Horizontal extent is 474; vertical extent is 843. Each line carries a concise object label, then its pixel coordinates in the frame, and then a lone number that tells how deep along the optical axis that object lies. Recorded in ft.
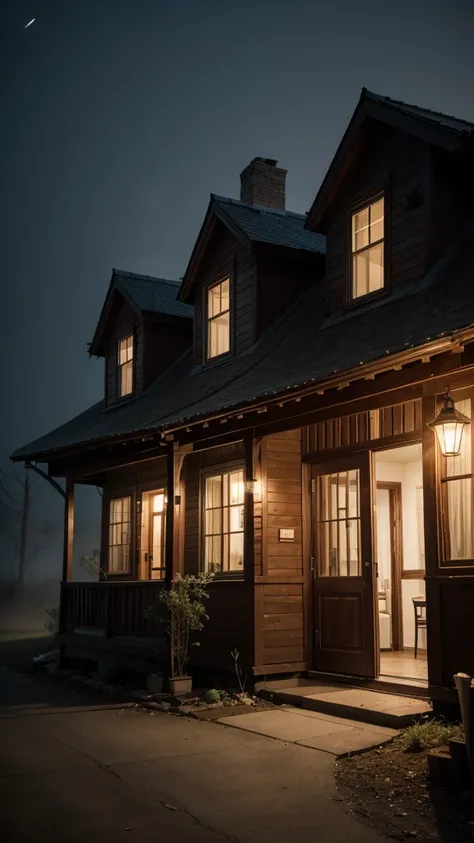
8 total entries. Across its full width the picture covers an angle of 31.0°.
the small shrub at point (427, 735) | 23.17
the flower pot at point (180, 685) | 34.30
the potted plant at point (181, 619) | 34.78
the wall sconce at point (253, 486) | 34.60
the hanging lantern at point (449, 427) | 24.40
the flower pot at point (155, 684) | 35.45
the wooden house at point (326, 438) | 26.50
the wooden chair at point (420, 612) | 39.27
